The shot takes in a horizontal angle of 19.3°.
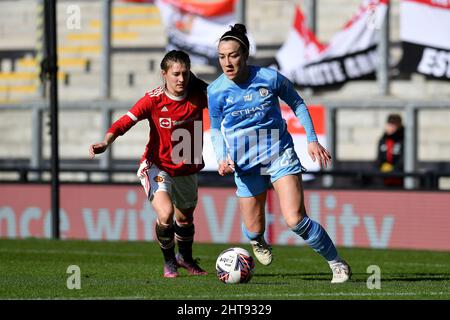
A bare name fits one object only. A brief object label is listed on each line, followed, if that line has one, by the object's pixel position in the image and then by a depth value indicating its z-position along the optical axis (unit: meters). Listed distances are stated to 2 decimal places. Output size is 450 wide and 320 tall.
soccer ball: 11.09
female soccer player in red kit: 11.90
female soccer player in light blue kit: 10.94
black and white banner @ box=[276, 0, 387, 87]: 21.38
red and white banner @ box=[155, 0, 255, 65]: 22.66
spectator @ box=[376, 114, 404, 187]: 19.81
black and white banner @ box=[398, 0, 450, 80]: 20.81
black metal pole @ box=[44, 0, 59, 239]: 19.19
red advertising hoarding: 17.94
